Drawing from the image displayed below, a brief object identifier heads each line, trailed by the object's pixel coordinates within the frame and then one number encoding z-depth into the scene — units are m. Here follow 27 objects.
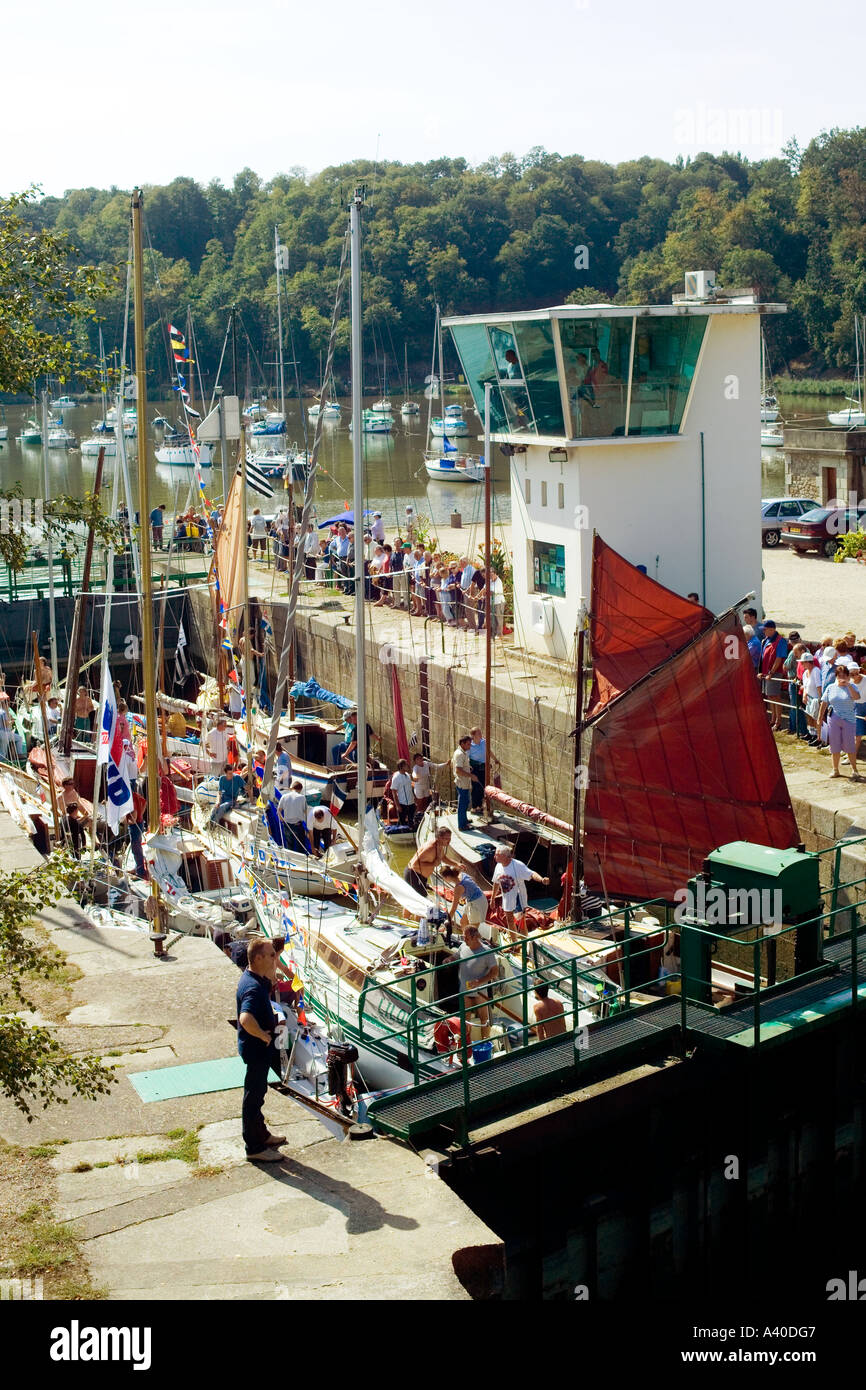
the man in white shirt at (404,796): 22.91
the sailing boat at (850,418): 70.31
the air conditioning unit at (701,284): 24.23
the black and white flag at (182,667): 34.10
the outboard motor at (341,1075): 10.59
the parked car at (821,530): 32.66
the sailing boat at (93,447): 80.18
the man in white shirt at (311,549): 30.60
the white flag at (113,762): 15.76
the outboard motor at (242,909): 17.29
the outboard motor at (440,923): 14.82
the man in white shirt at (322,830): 19.64
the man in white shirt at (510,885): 16.28
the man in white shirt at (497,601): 26.58
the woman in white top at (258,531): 37.66
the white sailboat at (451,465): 64.19
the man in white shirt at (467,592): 27.23
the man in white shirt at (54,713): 24.97
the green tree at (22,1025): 6.77
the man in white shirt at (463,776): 21.17
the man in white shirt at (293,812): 20.41
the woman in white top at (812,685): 18.62
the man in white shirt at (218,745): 23.91
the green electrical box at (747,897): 11.49
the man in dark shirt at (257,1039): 8.66
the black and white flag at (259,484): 34.15
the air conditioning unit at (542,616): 24.56
